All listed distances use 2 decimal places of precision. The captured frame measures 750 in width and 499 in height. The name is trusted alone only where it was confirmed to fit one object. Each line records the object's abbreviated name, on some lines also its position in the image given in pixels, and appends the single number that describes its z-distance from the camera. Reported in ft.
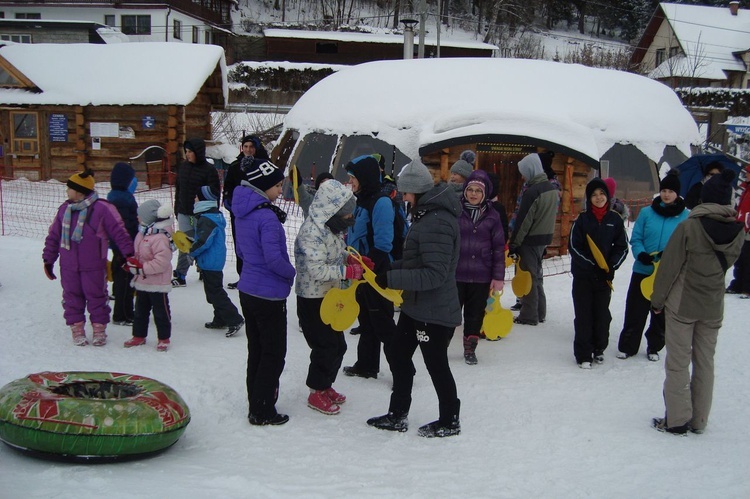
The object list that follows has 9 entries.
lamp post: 57.34
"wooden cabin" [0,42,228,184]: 58.08
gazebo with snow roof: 34.63
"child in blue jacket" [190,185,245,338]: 20.81
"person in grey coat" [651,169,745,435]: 14.21
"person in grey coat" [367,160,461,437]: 13.33
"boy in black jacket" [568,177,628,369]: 18.75
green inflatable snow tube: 11.60
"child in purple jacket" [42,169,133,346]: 18.49
